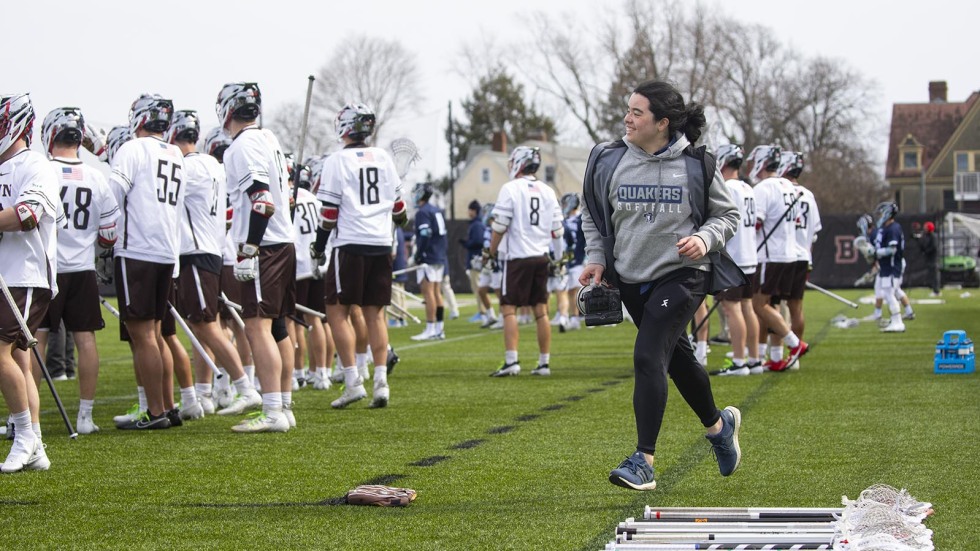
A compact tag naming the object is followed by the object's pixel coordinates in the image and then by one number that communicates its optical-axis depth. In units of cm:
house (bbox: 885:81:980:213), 7600
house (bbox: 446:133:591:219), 8012
